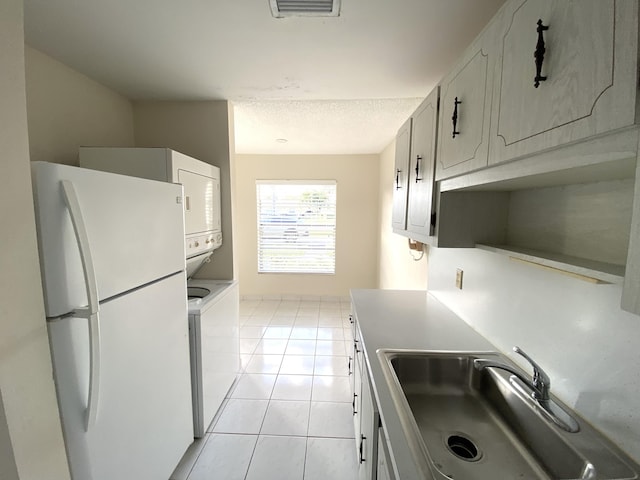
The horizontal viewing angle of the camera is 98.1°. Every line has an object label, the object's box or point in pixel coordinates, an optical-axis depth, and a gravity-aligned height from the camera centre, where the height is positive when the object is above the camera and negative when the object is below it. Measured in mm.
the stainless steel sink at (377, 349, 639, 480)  771 -753
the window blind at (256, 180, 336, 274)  4551 -195
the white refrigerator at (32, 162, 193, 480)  902 -408
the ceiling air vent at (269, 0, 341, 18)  1258 +952
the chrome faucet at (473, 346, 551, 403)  920 -567
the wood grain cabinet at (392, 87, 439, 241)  1461 +281
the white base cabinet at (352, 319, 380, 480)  1064 -959
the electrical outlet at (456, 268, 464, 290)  1733 -382
